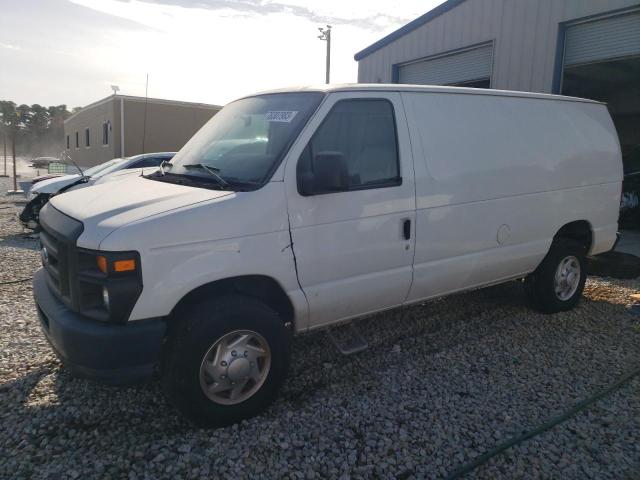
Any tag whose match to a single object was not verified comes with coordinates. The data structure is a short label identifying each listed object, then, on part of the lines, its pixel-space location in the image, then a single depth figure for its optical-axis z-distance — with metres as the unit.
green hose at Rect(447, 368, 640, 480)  2.79
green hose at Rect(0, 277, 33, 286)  6.05
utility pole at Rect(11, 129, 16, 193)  17.52
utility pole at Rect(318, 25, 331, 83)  22.62
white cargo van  2.79
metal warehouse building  8.50
